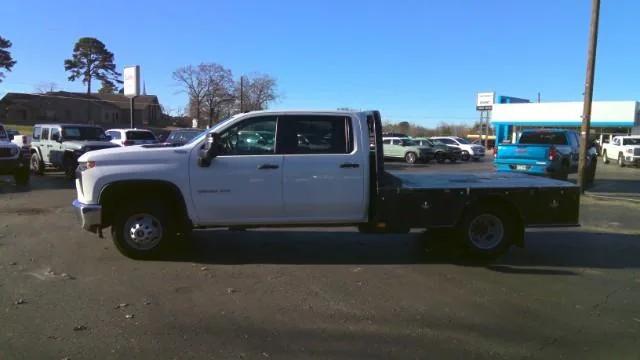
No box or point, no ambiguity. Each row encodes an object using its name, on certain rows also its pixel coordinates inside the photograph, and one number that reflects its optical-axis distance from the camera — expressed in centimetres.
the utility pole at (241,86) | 5956
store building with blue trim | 4888
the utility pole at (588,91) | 1516
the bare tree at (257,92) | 7100
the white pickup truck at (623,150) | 3155
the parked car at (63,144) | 1825
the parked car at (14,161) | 1595
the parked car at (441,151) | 3353
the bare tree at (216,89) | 7069
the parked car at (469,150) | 3800
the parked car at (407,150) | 3228
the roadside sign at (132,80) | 3872
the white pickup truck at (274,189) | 696
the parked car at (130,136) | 2405
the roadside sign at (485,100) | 7531
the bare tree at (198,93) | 7138
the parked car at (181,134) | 2294
